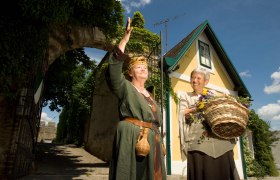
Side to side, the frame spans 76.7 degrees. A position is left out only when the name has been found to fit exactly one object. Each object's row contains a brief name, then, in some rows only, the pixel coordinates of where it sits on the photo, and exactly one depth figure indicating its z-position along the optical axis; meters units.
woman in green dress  1.54
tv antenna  6.88
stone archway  3.82
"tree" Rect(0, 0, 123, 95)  3.11
